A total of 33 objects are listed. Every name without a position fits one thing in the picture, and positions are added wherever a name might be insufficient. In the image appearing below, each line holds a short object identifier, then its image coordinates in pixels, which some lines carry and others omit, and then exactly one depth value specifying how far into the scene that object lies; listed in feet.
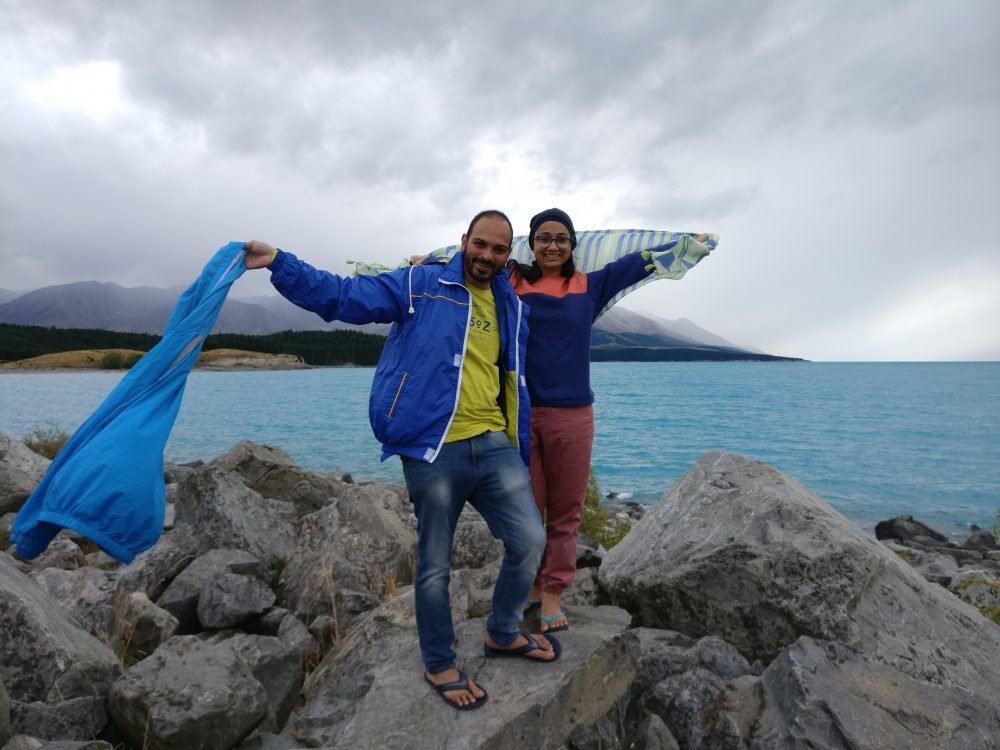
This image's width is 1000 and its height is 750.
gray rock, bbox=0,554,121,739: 12.79
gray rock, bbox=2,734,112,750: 10.05
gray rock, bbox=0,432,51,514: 34.45
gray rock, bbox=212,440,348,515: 36.27
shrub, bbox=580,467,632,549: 32.83
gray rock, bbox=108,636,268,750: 11.78
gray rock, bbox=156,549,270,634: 18.47
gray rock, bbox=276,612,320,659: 16.79
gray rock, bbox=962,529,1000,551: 49.39
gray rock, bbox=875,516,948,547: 51.47
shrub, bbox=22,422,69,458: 54.20
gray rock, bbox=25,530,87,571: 24.64
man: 11.87
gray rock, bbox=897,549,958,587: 29.37
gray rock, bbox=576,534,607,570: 22.44
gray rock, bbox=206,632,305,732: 14.53
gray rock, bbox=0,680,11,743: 10.27
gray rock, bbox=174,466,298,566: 23.62
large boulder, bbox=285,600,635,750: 11.59
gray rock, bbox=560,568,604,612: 18.07
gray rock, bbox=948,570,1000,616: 22.85
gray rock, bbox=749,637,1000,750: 11.24
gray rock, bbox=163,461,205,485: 55.98
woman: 14.17
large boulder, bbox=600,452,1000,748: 12.25
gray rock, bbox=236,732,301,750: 12.71
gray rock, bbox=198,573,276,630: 17.79
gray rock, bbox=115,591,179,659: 16.46
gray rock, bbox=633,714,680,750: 12.15
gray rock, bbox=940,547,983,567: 42.39
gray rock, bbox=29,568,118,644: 17.89
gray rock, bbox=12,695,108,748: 11.44
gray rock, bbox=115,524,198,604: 19.43
